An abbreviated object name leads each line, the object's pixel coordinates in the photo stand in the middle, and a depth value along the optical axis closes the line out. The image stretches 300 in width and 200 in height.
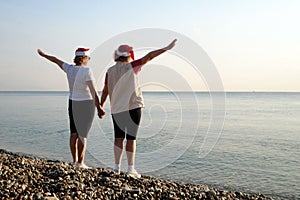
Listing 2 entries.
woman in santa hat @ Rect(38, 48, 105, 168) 6.95
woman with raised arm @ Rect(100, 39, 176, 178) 6.47
